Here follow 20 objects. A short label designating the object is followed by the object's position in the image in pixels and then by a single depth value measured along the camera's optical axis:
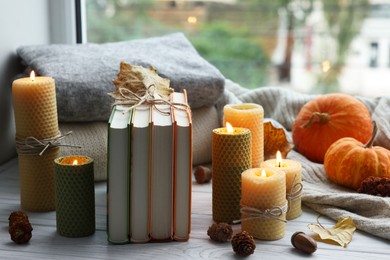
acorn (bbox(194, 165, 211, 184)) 1.46
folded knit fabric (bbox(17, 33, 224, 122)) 1.43
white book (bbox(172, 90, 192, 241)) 1.19
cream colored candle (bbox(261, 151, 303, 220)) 1.29
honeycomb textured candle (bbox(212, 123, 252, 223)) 1.26
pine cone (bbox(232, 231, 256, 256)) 1.17
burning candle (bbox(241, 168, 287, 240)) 1.22
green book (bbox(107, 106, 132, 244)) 1.18
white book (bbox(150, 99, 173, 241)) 1.19
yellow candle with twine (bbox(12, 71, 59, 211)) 1.30
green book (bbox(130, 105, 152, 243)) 1.19
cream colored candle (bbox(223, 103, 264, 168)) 1.36
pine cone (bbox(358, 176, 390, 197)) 1.33
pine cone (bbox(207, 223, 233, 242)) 1.21
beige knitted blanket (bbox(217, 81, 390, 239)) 1.28
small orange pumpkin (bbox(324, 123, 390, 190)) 1.37
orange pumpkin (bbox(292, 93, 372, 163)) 1.50
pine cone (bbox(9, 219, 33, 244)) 1.21
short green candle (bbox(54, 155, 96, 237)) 1.22
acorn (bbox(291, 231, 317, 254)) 1.18
